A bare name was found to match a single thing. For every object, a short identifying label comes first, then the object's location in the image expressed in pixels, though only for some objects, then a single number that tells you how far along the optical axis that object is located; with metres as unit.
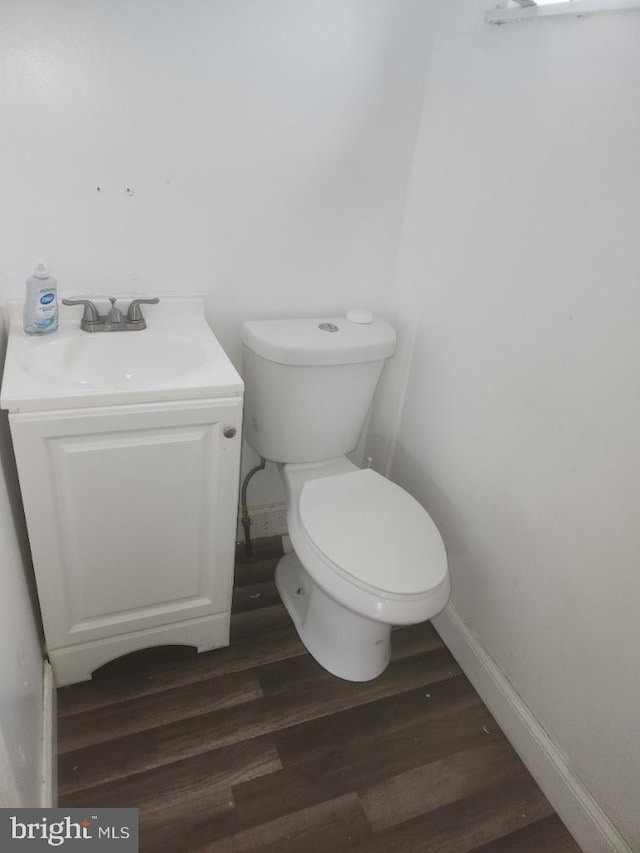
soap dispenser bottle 1.23
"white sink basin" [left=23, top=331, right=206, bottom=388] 1.29
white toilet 1.21
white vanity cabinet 1.08
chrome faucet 1.32
